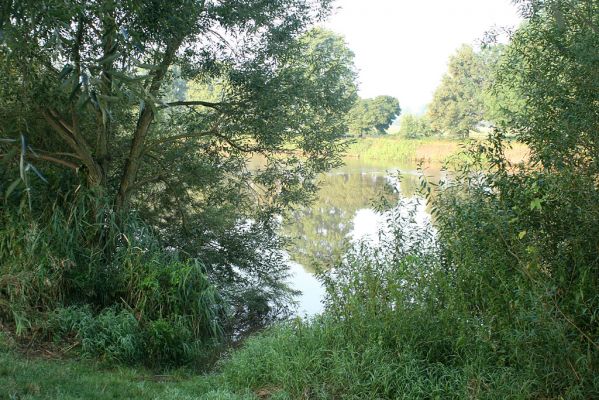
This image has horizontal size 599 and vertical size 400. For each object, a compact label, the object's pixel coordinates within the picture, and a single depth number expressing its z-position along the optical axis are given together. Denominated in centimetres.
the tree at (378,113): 4486
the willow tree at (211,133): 616
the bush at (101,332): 533
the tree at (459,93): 3669
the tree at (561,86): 388
